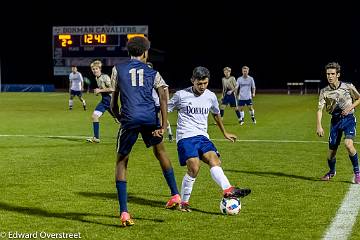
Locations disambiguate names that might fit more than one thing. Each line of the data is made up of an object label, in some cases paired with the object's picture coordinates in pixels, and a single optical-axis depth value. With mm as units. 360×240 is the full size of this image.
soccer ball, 7816
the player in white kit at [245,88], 24688
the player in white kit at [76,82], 34156
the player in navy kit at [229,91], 24578
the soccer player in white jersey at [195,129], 8016
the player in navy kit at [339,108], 10102
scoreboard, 51125
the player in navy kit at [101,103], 16953
